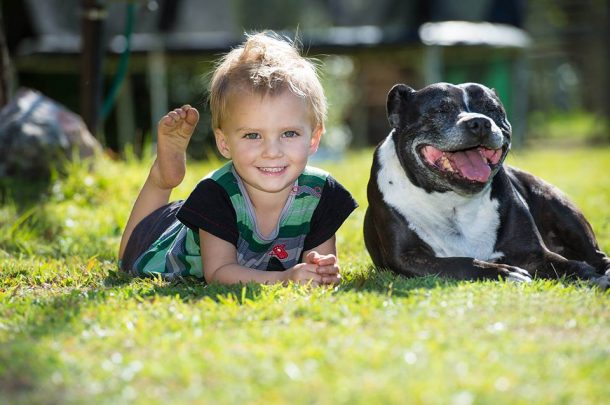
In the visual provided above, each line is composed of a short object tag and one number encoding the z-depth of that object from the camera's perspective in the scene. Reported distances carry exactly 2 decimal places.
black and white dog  9.21
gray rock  16.72
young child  8.74
